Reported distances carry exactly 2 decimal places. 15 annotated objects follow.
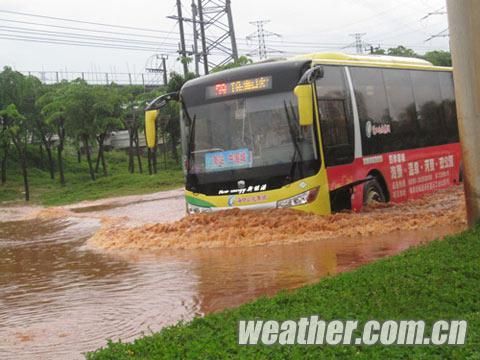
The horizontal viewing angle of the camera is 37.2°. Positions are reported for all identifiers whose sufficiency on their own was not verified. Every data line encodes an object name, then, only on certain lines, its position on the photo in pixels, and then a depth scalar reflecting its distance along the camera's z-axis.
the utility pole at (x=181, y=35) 43.12
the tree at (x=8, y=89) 39.11
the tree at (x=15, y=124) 34.22
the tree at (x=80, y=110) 37.16
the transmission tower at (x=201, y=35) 40.66
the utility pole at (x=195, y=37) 43.28
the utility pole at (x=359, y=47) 72.79
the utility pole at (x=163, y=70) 54.50
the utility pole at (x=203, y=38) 39.75
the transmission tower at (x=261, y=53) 59.26
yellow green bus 11.38
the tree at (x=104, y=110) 37.75
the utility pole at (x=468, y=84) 8.95
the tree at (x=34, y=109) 40.28
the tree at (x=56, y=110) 37.19
